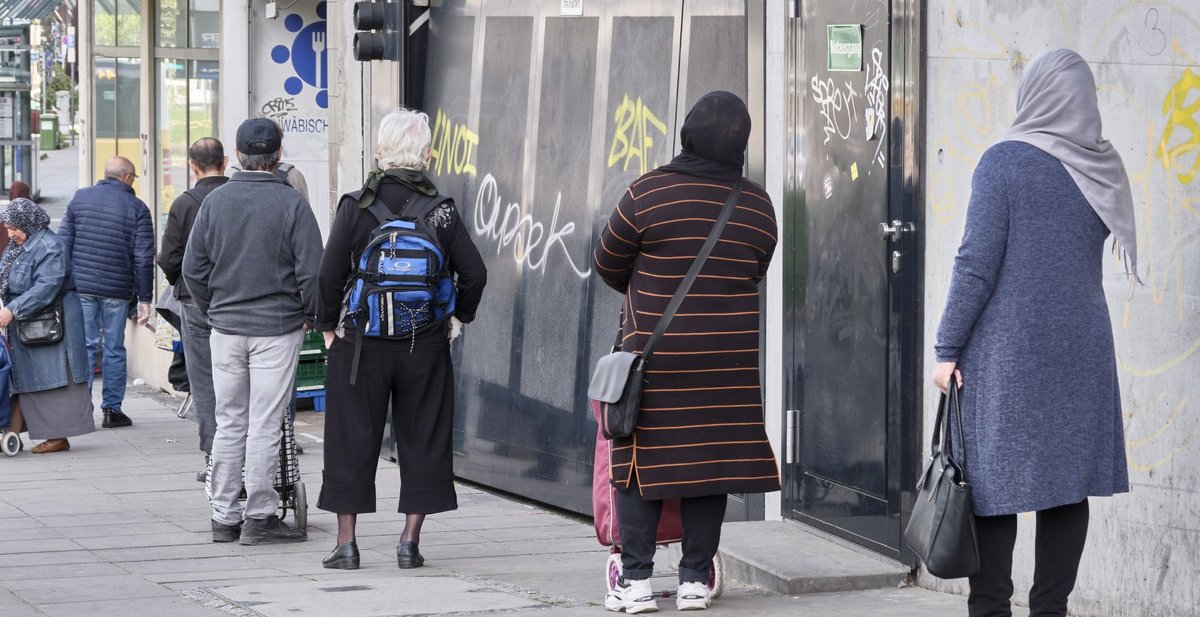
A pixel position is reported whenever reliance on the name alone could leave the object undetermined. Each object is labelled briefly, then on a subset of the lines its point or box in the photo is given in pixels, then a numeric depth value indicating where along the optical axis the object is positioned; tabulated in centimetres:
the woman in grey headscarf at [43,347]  2057
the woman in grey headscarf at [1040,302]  889
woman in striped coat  1125
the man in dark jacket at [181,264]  1621
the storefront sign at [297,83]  2678
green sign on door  1293
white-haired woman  1308
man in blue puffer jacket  2373
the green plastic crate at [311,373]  2444
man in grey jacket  1437
